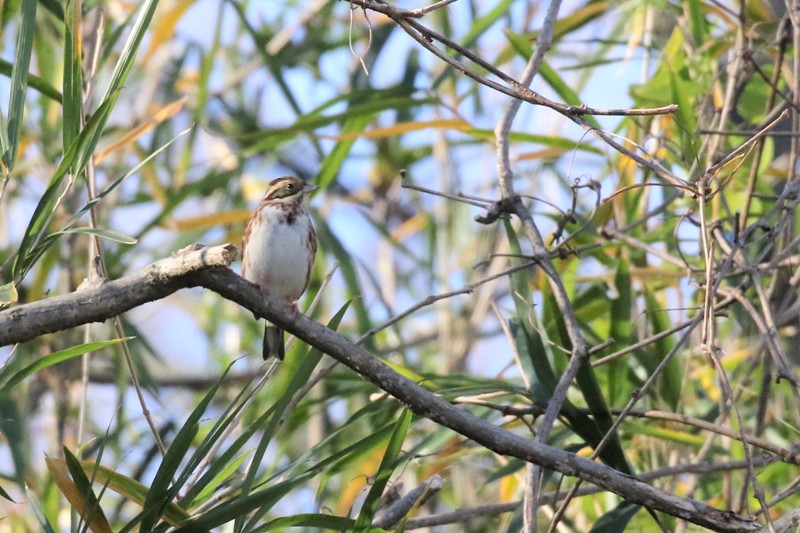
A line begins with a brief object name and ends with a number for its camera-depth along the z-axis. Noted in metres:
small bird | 8.09
